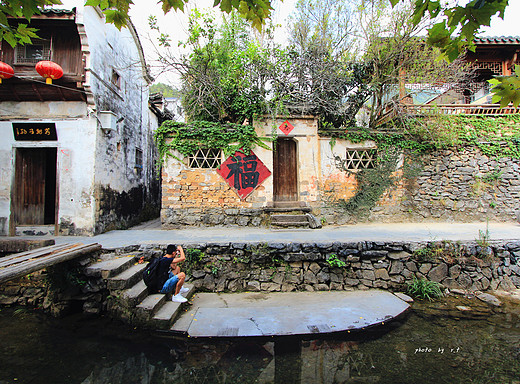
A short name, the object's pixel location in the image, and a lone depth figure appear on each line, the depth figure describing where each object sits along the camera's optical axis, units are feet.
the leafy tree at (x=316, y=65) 31.09
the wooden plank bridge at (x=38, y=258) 11.53
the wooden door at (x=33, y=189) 26.12
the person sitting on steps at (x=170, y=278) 14.74
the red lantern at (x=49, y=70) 22.31
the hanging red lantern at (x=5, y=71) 21.85
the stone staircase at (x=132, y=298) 13.07
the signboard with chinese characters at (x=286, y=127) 30.78
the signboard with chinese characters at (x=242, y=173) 29.68
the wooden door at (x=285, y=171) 31.78
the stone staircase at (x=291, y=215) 27.73
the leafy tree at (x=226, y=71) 28.84
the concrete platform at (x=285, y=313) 12.65
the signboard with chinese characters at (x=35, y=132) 25.26
